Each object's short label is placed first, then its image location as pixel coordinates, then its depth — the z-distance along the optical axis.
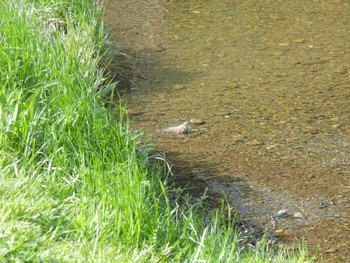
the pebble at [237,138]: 7.68
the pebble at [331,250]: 5.84
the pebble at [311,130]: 7.93
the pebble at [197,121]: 8.09
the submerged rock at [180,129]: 7.86
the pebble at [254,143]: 7.62
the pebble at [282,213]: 6.35
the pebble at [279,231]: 6.10
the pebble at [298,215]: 6.36
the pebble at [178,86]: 9.02
